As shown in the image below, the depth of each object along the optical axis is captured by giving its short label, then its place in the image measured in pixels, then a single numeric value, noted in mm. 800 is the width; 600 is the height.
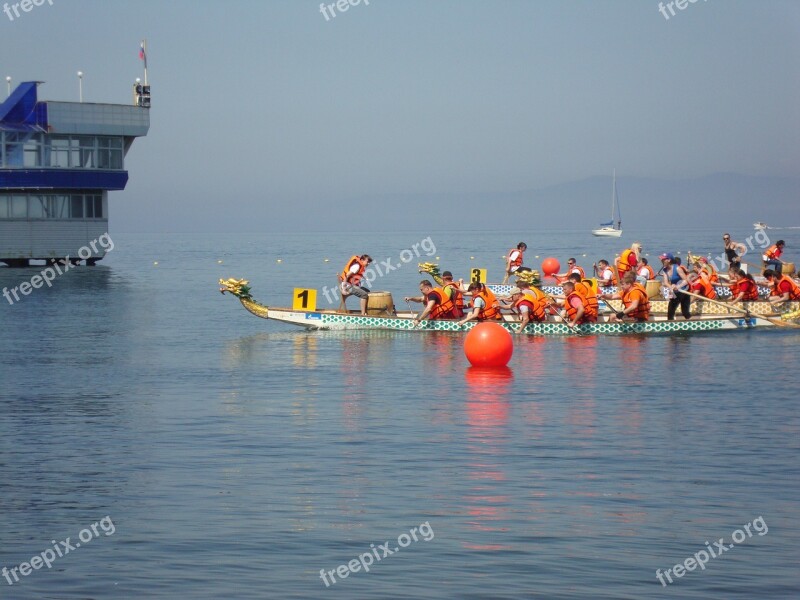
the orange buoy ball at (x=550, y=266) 58562
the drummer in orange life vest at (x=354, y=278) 33875
